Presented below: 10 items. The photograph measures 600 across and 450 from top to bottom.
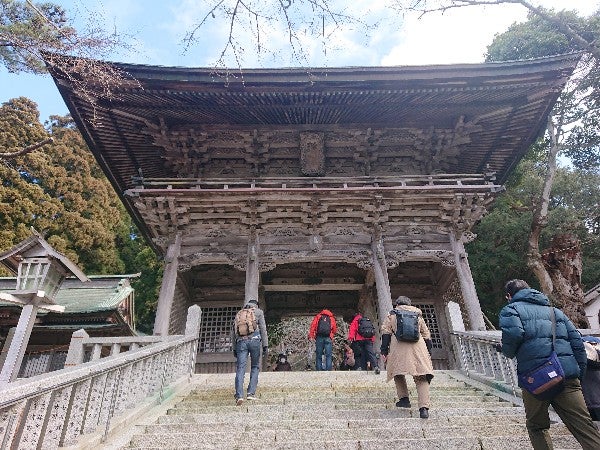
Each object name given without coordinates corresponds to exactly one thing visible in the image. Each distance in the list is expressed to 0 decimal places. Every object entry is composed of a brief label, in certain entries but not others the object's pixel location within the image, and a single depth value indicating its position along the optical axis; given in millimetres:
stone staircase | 3379
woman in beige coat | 4289
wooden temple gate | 8914
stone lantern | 8375
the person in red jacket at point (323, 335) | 8344
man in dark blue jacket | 2863
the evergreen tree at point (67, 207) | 19234
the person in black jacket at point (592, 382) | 3043
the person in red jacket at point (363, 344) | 8070
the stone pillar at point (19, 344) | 7637
